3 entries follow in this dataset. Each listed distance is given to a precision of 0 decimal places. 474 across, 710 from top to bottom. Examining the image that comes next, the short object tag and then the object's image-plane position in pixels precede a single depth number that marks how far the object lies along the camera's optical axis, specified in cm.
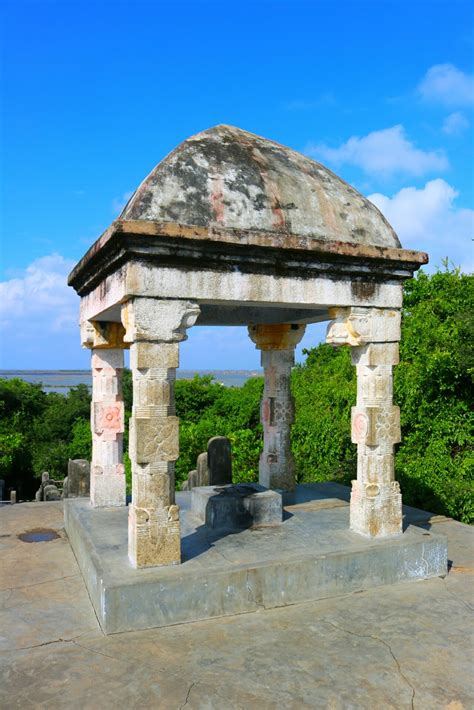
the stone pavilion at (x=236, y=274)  550
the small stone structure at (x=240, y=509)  681
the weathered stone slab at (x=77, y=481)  919
